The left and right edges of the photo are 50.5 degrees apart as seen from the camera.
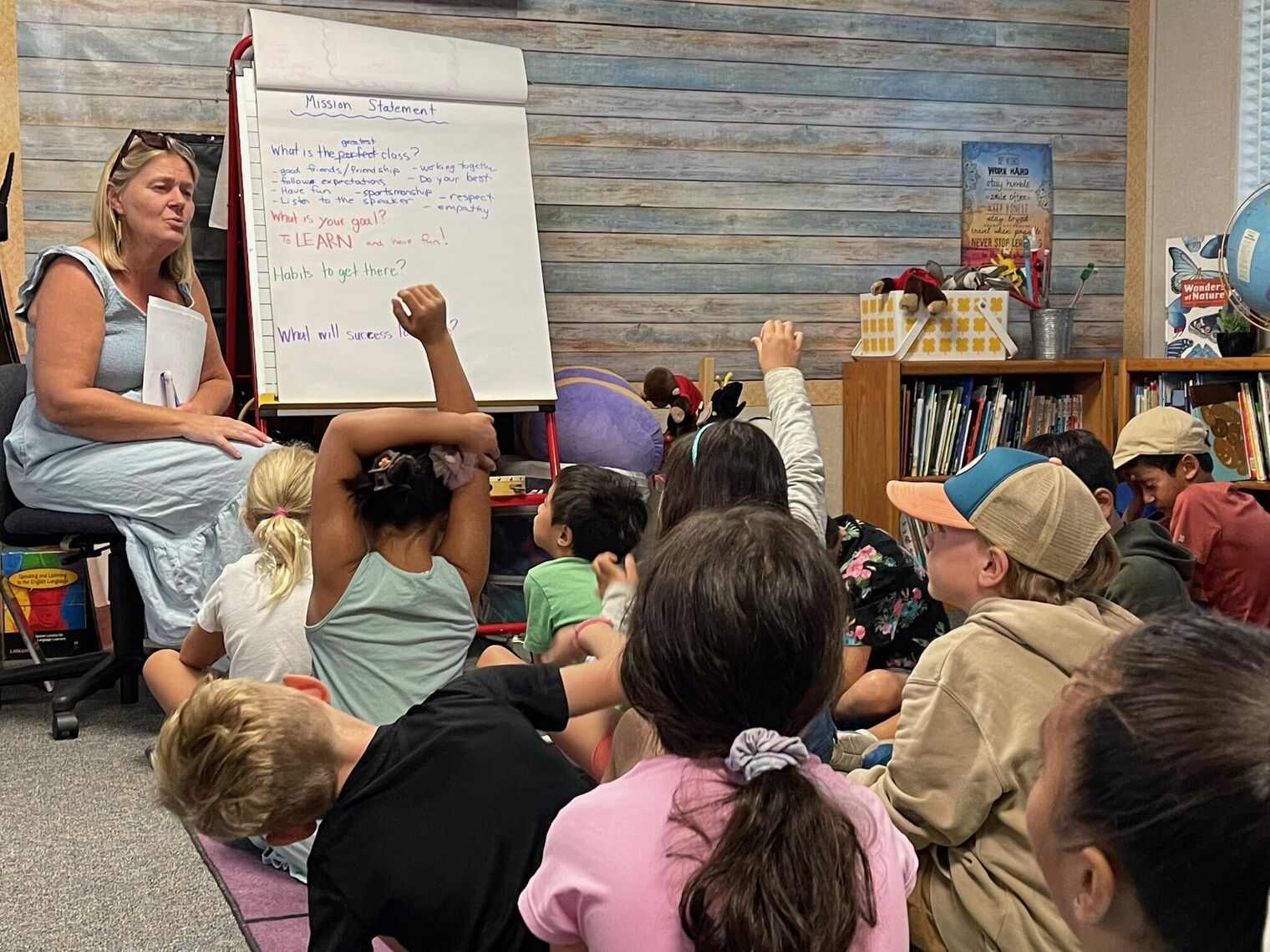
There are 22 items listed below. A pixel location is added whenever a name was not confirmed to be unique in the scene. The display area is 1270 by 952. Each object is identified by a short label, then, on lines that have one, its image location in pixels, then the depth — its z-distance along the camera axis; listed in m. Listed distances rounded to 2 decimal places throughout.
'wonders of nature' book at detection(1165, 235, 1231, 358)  4.20
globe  3.74
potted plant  4.00
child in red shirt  2.92
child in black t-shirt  1.29
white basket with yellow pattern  4.17
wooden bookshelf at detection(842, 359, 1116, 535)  4.18
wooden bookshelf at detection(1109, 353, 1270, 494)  3.83
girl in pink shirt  1.02
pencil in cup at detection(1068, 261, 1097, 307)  4.46
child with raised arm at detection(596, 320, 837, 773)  1.69
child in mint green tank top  1.91
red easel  3.49
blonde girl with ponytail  2.27
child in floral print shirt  2.49
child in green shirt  2.09
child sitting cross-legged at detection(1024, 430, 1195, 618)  2.23
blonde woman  2.93
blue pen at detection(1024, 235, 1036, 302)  4.52
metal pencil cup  4.45
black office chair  2.93
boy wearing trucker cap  1.41
